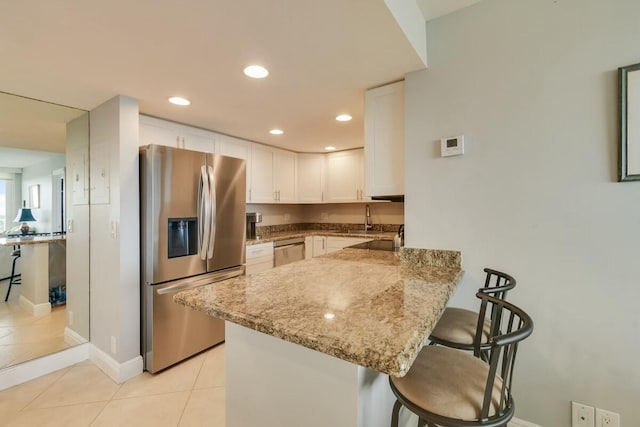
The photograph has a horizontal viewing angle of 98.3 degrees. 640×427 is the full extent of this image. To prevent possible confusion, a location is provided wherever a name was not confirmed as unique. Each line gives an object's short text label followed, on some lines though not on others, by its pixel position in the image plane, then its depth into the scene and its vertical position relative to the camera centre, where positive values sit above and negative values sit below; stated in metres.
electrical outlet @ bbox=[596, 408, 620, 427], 1.25 -0.95
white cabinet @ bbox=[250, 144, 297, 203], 3.75 +0.55
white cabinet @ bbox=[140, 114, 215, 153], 2.57 +0.80
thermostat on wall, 1.58 +0.38
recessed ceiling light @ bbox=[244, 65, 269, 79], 1.71 +0.91
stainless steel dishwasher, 3.71 -0.53
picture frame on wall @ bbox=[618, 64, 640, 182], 1.18 +0.37
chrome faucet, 4.52 -0.15
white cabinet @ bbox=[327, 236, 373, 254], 3.93 -0.43
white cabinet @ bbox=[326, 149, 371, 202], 4.25 +0.57
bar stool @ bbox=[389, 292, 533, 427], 0.77 -0.56
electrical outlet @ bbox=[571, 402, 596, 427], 1.29 -0.97
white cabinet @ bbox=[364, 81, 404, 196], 1.89 +0.50
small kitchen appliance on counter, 3.89 -0.11
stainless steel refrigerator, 2.22 -0.24
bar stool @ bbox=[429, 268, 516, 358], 1.20 -0.54
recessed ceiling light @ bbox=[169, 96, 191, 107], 2.21 +0.92
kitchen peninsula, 0.78 -0.35
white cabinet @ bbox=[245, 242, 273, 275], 3.28 -0.55
